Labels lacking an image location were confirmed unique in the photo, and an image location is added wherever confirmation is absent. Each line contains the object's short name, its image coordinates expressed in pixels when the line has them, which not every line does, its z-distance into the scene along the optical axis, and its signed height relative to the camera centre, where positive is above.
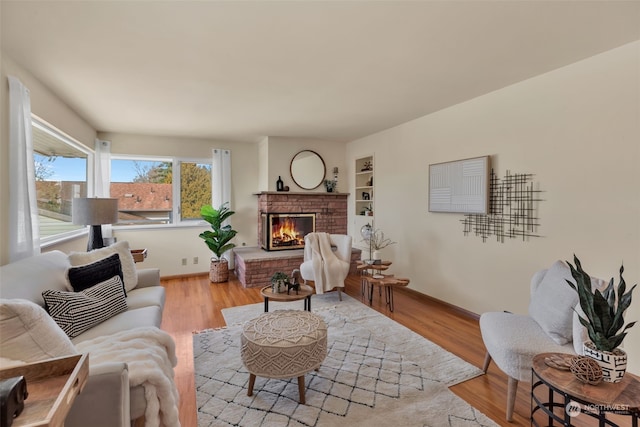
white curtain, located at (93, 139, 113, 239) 4.40 +0.58
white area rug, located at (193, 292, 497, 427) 1.77 -1.28
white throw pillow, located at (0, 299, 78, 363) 1.12 -0.51
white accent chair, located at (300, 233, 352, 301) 3.90 -0.77
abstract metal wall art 2.79 -0.06
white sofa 1.16 -0.73
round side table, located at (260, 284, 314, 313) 2.76 -0.85
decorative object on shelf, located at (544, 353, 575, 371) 1.46 -0.81
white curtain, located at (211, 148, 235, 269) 5.27 +0.49
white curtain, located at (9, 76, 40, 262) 2.10 +0.22
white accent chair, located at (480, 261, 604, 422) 1.76 -0.83
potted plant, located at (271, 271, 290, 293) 2.87 -0.76
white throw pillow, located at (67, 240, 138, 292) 2.42 -0.43
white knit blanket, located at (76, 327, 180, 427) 1.33 -0.76
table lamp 2.97 -0.04
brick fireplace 4.61 -0.37
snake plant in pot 1.34 -0.57
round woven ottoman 1.86 -0.93
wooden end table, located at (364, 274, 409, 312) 3.43 -0.90
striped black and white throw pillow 1.83 -0.67
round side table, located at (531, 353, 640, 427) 1.22 -0.82
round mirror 5.42 +0.70
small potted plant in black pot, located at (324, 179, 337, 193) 5.62 +0.41
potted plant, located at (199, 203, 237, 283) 4.81 -0.53
